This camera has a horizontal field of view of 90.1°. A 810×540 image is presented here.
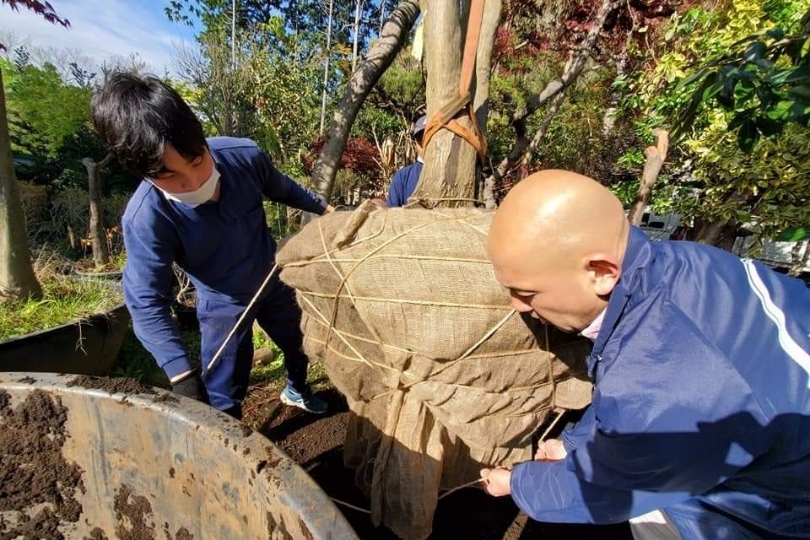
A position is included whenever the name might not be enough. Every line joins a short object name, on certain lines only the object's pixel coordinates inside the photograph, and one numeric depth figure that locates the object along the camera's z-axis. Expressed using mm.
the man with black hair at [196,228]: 1424
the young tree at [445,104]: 1664
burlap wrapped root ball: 1158
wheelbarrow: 974
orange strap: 1558
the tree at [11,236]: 2795
